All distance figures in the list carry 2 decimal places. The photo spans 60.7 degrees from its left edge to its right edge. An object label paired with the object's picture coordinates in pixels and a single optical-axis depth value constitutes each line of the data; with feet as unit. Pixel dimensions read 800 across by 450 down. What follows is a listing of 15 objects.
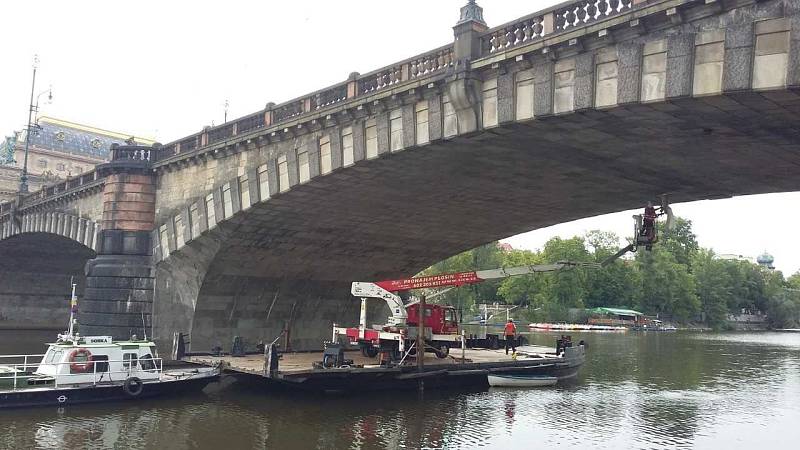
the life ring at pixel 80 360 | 77.15
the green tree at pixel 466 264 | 293.23
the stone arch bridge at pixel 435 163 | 51.72
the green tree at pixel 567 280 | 339.98
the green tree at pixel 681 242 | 425.69
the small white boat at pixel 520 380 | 98.22
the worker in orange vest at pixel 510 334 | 118.21
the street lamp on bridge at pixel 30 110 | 161.27
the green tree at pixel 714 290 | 390.21
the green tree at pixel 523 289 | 349.20
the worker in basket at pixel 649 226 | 77.82
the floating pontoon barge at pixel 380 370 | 81.76
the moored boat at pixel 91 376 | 72.95
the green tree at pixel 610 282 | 366.43
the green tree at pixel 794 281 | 553.64
